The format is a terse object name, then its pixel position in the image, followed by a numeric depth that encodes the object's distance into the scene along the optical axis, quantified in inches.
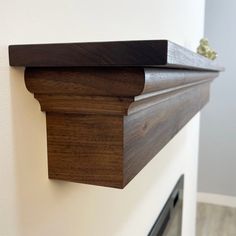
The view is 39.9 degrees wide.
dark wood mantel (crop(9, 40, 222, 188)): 18.5
